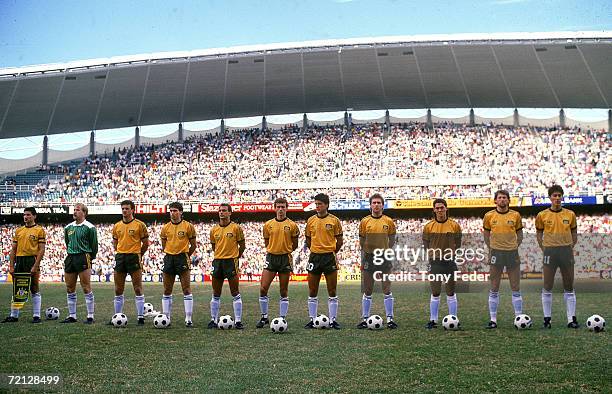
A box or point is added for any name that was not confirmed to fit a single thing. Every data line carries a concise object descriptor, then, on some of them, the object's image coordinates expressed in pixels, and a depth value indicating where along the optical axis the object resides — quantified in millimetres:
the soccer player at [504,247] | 12336
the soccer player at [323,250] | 12641
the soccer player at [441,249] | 12422
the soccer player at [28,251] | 14055
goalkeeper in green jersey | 13578
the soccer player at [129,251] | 13531
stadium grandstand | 43250
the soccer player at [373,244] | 12594
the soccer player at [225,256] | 13023
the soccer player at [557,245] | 12133
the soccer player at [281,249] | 12867
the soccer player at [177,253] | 13273
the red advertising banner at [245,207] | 43094
